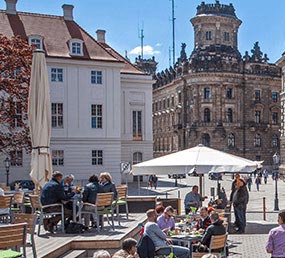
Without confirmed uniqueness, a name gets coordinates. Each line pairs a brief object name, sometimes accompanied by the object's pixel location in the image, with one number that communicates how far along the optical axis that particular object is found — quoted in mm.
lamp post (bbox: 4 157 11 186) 33438
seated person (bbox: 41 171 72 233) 12297
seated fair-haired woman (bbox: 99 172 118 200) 13151
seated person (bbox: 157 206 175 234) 11531
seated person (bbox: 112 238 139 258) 7387
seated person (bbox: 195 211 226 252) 10336
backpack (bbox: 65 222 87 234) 12555
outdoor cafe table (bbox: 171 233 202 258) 10547
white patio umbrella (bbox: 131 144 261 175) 15093
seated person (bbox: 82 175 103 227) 12859
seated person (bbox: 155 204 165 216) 12266
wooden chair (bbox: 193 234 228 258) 9836
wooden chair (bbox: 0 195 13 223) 12247
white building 38938
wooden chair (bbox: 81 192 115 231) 12555
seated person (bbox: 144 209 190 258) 9953
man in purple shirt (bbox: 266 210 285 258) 8438
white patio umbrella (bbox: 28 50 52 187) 14625
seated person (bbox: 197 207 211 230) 11523
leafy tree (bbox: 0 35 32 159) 30594
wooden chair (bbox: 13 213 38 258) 9086
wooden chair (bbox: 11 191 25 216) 13844
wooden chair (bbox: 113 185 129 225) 15290
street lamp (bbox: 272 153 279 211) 24064
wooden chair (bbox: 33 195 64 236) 12203
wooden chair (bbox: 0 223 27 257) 7785
